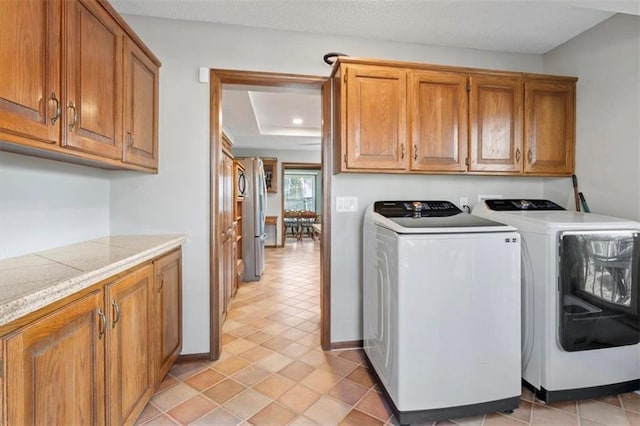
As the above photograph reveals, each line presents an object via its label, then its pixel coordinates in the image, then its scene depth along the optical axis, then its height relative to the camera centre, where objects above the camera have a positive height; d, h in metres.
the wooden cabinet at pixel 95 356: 0.85 -0.53
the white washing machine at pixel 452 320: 1.64 -0.60
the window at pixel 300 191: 11.32 +0.65
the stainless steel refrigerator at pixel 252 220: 4.38 -0.16
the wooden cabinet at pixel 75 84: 1.03 +0.54
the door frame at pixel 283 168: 7.48 +0.99
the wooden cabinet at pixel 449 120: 2.13 +0.65
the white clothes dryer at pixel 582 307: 1.77 -0.57
